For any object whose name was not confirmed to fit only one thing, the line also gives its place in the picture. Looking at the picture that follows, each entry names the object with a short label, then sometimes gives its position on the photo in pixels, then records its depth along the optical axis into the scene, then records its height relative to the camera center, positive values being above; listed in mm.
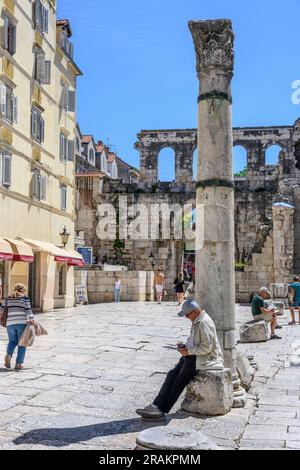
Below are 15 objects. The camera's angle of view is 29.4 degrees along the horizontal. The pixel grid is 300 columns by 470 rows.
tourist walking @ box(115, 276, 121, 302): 24141 -895
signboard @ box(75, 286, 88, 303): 24219 -1159
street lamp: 22672 +1200
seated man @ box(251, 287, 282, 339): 13711 -1059
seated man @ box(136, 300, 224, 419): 6461 -1040
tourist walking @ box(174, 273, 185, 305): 23000 -894
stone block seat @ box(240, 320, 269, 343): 13055 -1528
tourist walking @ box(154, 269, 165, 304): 23719 -780
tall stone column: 7195 +957
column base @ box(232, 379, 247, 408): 6961 -1588
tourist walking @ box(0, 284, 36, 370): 9188 -831
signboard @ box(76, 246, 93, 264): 27594 +667
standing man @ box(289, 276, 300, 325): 16203 -838
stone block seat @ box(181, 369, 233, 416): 6551 -1453
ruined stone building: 24141 +3575
